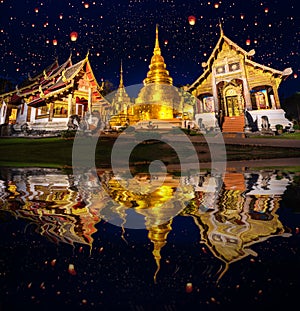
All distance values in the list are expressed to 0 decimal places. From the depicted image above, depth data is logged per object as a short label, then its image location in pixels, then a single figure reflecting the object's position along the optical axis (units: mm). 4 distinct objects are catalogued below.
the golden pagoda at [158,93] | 30422
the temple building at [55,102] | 17797
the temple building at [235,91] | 16594
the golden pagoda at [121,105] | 28094
